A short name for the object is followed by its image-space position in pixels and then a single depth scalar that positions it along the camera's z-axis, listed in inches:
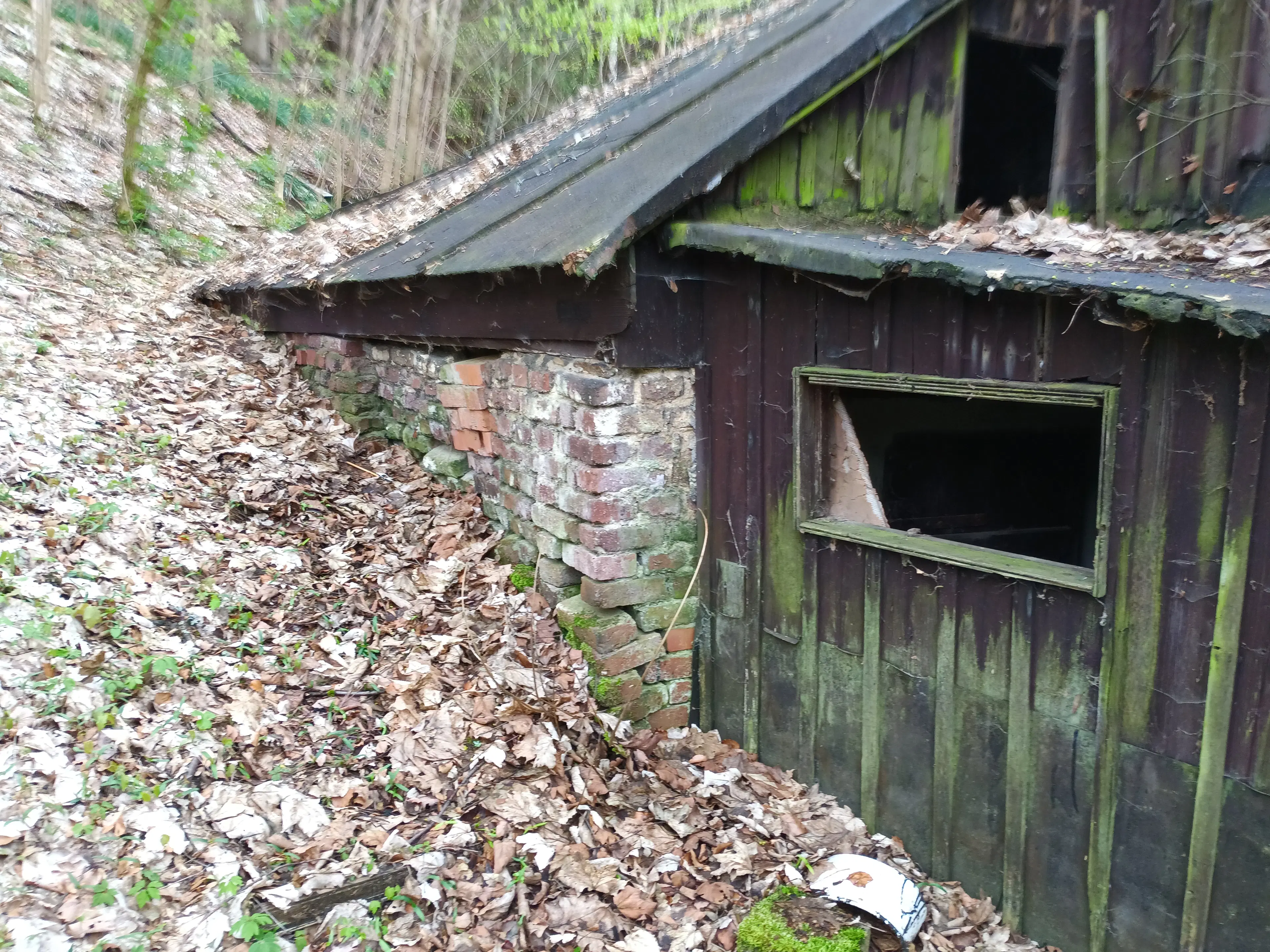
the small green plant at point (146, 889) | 104.3
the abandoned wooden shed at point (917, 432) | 99.7
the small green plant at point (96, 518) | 162.2
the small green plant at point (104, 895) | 102.4
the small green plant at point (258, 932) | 104.2
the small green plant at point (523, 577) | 175.2
